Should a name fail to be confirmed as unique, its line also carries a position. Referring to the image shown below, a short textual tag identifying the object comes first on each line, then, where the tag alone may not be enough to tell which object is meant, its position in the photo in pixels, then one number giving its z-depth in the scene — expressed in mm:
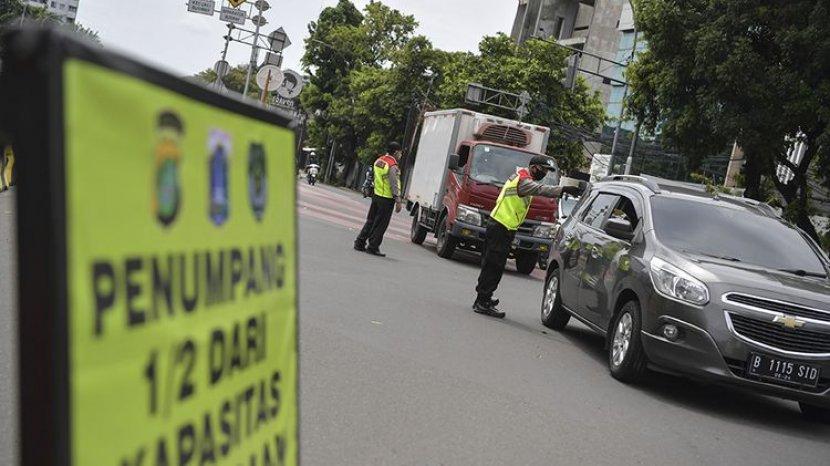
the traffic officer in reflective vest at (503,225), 11508
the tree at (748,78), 21453
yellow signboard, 1675
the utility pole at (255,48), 34888
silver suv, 7824
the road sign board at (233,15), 29142
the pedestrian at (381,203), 16766
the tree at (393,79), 51750
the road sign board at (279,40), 25344
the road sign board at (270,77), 22578
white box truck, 18547
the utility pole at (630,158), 35406
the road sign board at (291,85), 22781
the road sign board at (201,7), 35688
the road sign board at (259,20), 35881
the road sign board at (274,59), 24422
